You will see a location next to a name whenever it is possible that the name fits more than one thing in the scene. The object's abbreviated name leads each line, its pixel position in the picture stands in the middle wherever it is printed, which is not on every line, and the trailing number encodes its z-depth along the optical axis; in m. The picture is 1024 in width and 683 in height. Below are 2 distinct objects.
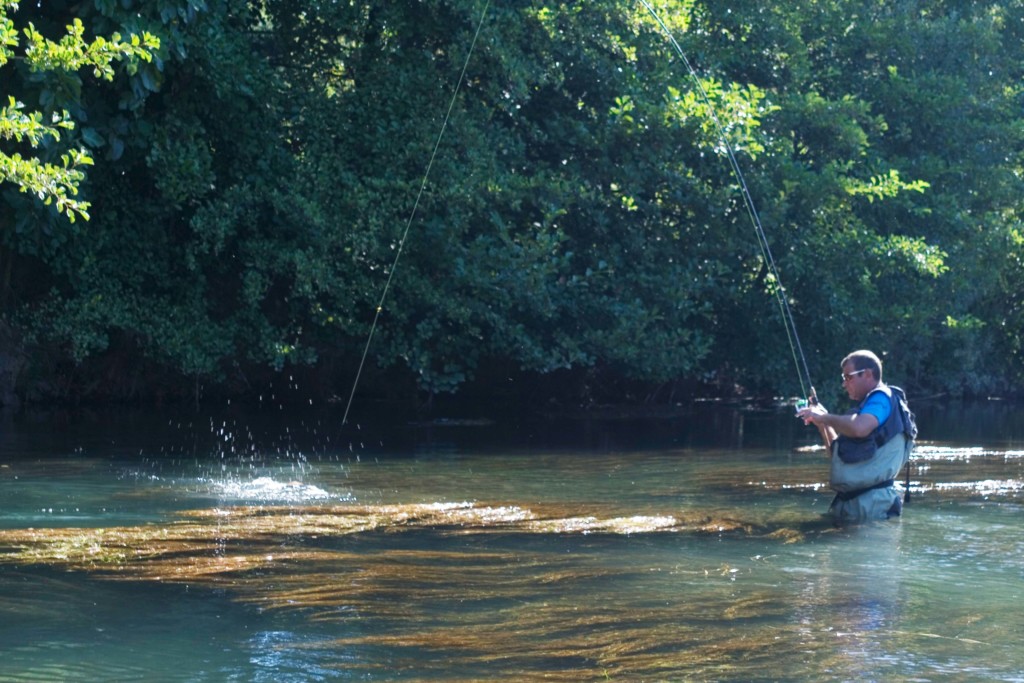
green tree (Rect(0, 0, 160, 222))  9.30
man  9.01
